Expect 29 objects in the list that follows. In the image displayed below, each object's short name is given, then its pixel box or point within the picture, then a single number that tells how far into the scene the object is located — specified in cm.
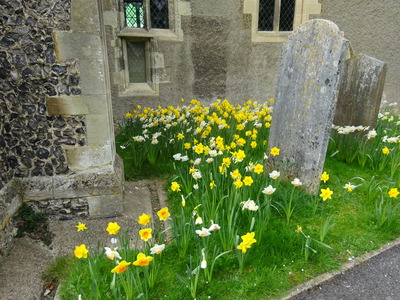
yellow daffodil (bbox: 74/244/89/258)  176
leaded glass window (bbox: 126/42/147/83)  621
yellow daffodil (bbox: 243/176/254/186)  253
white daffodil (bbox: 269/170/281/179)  269
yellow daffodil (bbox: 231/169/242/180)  260
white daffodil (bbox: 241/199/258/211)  225
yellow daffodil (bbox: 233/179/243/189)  246
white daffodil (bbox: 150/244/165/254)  184
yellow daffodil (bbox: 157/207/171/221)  199
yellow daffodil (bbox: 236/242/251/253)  193
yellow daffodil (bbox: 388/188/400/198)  262
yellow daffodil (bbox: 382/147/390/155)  360
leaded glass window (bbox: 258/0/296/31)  707
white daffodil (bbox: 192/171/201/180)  277
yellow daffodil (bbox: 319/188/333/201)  248
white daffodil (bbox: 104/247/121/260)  171
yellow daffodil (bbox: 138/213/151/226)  192
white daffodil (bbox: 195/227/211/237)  201
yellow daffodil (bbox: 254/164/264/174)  268
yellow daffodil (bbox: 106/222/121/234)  187
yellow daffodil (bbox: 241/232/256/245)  195
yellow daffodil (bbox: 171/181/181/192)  249
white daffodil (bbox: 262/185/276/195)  244
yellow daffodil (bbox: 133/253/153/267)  165
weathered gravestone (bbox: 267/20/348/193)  298
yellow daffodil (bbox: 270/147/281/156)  294
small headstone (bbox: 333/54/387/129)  432
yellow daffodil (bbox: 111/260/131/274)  158
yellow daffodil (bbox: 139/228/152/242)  184
